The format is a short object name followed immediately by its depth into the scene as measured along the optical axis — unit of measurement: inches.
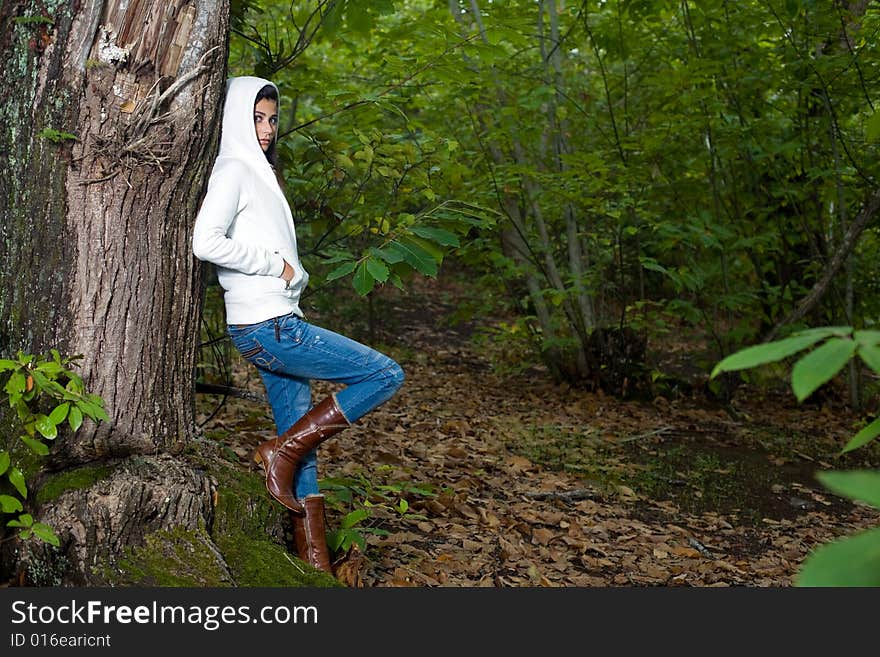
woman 119.6
